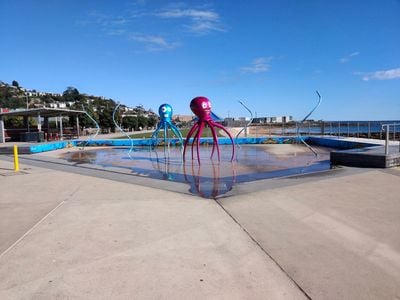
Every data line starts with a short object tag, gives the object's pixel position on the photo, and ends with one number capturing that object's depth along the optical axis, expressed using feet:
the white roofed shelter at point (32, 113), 98.73
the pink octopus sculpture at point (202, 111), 47.16
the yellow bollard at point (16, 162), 40.88
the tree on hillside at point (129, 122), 257.14
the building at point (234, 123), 164.19
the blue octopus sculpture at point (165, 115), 66.49
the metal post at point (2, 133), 103.55
